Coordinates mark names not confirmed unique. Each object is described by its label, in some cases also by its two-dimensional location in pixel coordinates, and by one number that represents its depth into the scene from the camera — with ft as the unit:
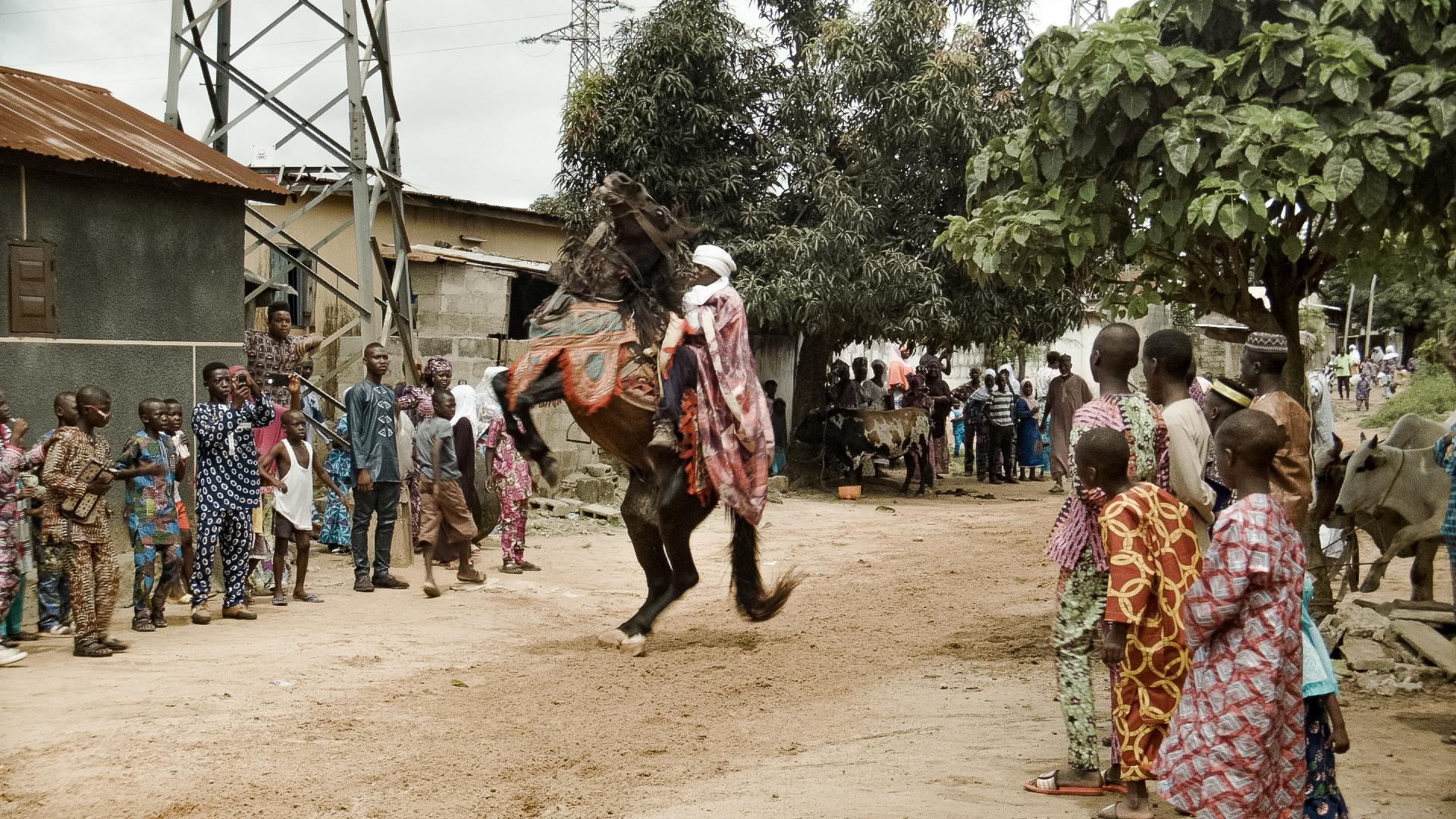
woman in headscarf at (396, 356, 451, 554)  31.48
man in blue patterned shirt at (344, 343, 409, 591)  30.55
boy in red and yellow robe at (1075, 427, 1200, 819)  13.11
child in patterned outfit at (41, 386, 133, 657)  22.20
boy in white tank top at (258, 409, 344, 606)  28.30
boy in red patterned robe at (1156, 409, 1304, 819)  11.64
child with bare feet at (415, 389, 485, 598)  30.78
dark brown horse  22.75
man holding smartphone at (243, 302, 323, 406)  32.99
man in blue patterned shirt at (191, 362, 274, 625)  25.46
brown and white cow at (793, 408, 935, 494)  55.21
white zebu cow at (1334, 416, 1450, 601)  25.98
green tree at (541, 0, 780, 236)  53.52
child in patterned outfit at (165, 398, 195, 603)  24.54
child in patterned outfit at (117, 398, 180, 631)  24.06
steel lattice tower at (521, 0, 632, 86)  97.30
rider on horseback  22.72
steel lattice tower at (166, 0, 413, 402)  33.42
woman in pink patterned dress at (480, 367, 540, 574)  33.09
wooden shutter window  26.27
